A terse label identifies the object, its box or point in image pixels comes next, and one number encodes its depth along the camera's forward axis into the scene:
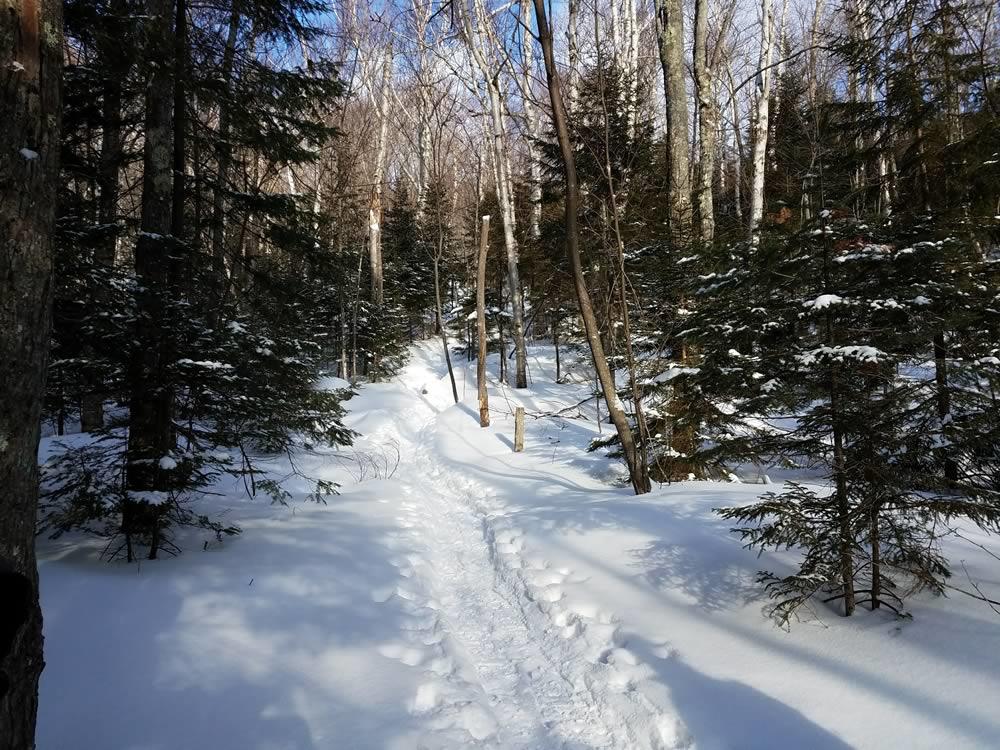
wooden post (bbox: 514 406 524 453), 11.30
